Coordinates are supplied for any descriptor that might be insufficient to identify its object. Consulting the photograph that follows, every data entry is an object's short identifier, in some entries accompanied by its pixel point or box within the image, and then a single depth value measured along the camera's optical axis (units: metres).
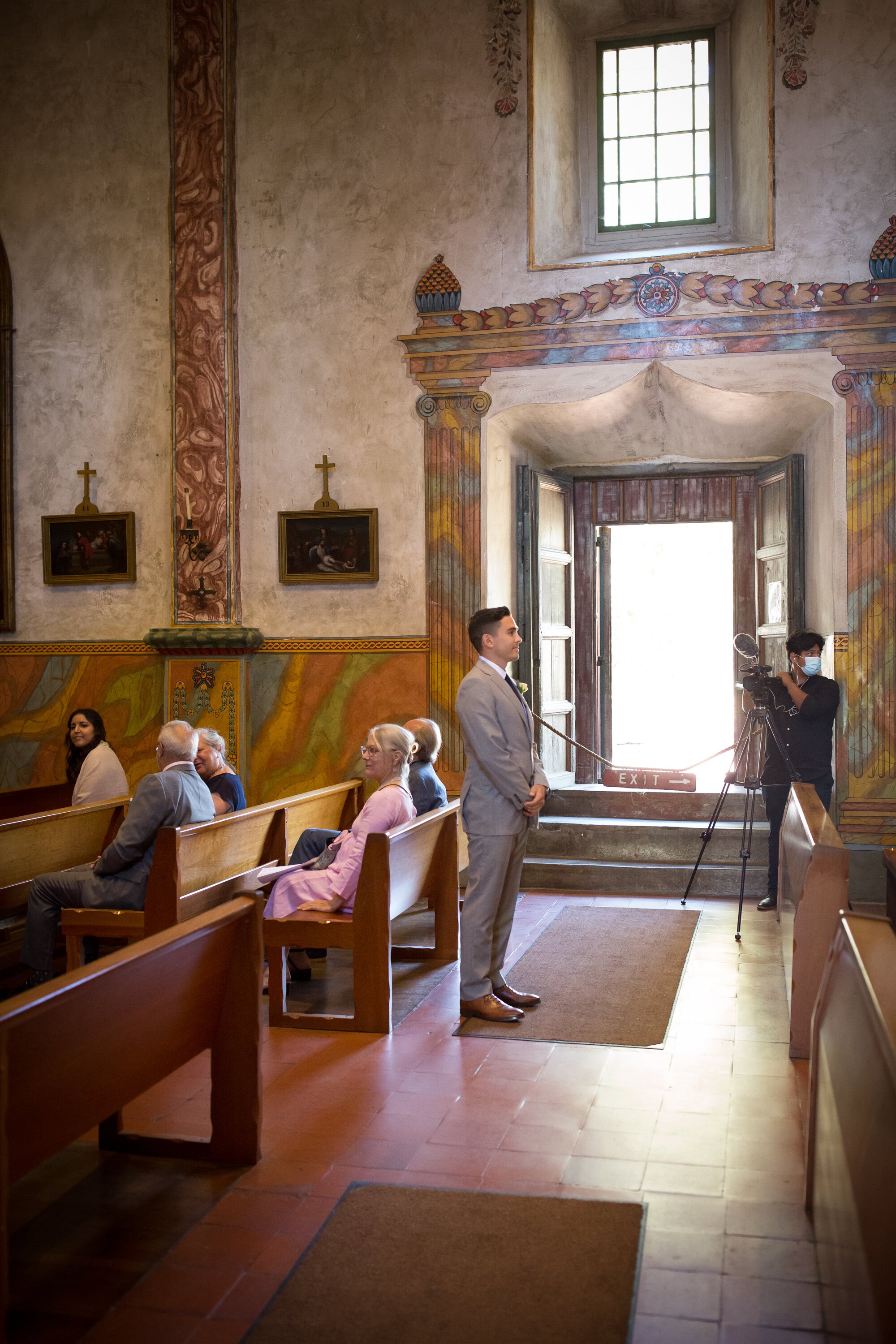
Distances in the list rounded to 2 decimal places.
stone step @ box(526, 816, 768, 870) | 7.91
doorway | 8.68
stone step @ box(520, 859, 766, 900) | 7.66
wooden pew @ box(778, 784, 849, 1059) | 4.20
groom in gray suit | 4.77
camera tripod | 6.70
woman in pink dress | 5.04
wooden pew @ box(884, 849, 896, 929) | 4.85
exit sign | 8.57
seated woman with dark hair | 6.65
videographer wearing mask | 6.92
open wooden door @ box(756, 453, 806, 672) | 8.34
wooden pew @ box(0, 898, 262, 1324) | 2.50
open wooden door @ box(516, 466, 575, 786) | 8.82
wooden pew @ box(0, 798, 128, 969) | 5.50
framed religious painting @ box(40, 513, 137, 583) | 8.84
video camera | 6.72
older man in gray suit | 5.01
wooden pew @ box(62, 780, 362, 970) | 4.79
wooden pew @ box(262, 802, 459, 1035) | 4.82
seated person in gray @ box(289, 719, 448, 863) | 5.87
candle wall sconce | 8.60
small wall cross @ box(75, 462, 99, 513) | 8.84
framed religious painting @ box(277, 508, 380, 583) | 8.42
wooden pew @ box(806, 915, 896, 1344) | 1.88
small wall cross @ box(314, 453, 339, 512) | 8.44
